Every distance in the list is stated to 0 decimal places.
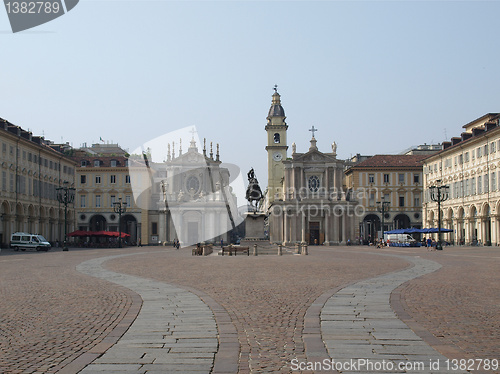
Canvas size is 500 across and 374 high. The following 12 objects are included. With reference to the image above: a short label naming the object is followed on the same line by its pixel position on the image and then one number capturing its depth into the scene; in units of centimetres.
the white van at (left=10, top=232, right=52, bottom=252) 5928
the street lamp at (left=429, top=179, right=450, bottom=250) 5594
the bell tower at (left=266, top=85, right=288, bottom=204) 11356
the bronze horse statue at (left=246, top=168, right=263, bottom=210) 4934
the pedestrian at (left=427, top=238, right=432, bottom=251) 5934
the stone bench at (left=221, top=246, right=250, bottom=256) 4662
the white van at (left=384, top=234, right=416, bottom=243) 8019
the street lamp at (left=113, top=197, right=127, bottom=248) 7372
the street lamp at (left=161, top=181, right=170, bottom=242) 9858
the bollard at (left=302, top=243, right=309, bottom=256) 4908
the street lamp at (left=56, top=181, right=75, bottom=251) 5774
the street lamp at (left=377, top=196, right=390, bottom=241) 8896
